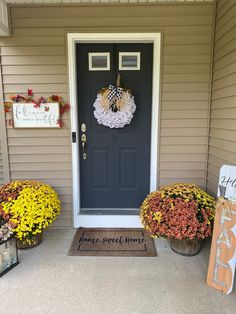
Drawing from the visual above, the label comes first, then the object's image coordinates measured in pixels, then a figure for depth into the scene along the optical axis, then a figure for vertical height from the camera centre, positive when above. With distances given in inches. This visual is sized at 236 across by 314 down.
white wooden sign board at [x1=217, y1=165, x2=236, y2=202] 73.9 -19.4
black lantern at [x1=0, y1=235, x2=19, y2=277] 78.5 -45.4
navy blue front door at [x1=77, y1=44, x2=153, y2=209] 104.9 -10.6
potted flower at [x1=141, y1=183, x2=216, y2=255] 80.5 -33.0
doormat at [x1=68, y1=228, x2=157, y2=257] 91.2 -49.7
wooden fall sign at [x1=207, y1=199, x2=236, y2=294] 68.6 -37.5
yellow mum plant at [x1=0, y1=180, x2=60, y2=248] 85.2 -32.7
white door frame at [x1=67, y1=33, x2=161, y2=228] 98.7 +2.4
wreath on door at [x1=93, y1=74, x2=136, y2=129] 103.6 +6.1
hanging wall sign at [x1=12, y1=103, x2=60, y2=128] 102.3 +1.6
